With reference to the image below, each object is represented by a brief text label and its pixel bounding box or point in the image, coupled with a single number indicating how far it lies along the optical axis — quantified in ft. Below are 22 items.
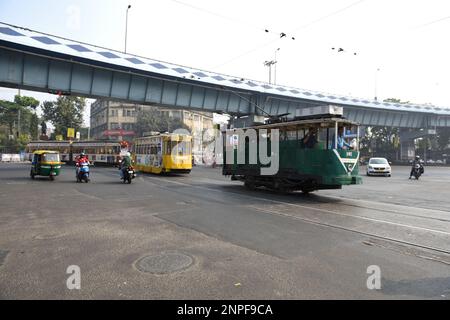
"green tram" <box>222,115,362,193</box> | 39.29
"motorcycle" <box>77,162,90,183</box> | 59.72
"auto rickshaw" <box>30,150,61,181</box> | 63.57
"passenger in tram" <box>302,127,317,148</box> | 41.49
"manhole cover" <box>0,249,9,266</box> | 16.51
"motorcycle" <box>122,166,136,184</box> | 58.03
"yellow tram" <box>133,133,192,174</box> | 75.36
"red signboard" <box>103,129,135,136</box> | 253.98
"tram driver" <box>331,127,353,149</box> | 39.56
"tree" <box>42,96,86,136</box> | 246.41
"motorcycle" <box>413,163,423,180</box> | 80.18
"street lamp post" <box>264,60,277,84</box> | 169.02
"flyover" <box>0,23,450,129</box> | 73.87
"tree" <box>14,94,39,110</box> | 269.23
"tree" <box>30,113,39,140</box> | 253.03
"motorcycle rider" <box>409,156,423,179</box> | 80.41
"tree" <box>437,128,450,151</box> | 255.09
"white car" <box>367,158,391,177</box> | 90.33
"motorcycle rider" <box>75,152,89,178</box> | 60.46
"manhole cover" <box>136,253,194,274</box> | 15.24
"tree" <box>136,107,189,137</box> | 227.40
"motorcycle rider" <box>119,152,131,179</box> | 59.08
